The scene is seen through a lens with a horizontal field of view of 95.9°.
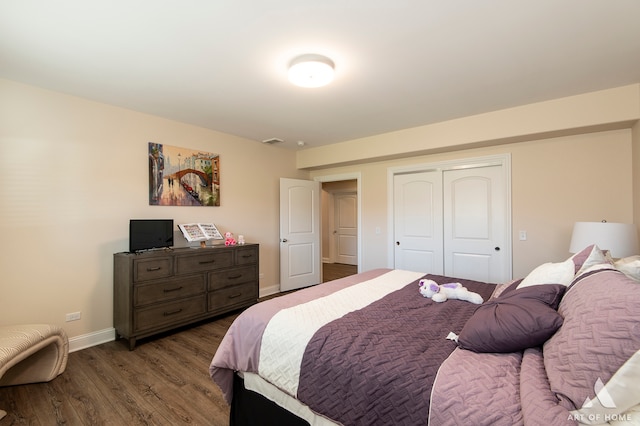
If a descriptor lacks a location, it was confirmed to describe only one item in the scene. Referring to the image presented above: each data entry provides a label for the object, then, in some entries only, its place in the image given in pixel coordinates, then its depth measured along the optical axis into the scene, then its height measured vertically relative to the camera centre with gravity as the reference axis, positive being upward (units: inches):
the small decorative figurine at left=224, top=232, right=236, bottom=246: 150.8 -12.8
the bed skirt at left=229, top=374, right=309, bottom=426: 58.9 -42.4
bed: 33.4 -23.3
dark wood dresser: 111.6 -30.9
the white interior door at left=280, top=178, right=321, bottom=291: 189.3 -12.2
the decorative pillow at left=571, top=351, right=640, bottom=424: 29.9 -19.4
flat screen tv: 119.7 -7.7
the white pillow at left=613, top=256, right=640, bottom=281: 48.1 -9.7
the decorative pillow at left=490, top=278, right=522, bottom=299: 73.9 -20.3
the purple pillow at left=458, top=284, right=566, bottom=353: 44.9 -17.8
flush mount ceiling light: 83.7 +43.1
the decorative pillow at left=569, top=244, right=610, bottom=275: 59.1 -9.6
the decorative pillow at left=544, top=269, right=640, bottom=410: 32.3 -15.4
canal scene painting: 133.9 +19.6
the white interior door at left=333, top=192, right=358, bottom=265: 306.3 -12.9
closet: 140.6 -2.2
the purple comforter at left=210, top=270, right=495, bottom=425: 44.3 -25.2
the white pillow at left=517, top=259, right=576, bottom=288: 57.6 -12.5
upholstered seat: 77.7 -40.2
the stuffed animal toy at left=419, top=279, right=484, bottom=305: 77.8 -21.6
